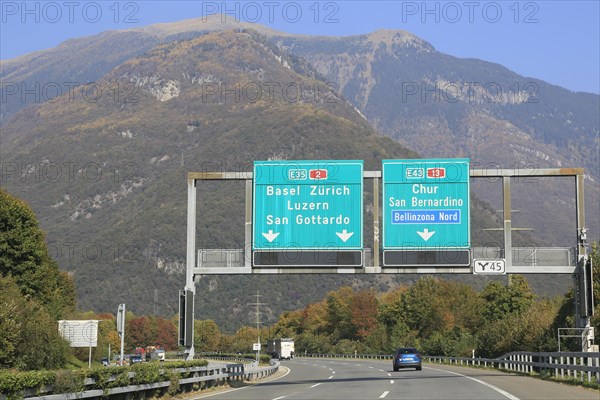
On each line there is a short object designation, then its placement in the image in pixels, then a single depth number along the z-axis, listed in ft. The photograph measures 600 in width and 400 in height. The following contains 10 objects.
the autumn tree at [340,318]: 577.84
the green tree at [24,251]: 231.71
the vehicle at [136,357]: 290.95
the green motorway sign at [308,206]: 128.16
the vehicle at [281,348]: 401.70
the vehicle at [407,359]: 189.54
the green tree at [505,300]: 355.36
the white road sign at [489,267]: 130.31
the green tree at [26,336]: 161.79
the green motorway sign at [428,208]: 127.75
